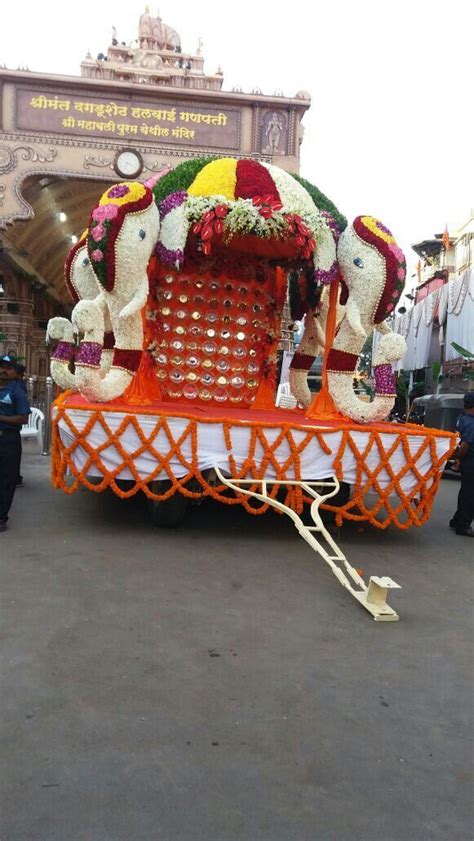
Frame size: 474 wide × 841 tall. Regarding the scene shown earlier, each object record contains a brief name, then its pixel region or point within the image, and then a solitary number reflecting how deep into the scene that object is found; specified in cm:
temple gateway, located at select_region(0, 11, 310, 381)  1256
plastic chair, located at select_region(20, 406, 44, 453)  838
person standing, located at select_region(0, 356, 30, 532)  503
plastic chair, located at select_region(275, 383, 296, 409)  947
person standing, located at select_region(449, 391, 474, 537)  565
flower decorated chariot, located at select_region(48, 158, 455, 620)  496
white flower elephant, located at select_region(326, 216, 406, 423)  577
